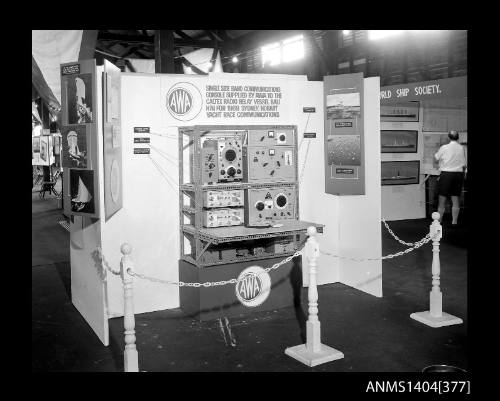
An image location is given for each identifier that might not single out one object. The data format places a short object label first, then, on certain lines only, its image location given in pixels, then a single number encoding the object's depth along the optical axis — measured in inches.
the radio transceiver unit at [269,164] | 241.6
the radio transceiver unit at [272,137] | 242.1
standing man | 439.5
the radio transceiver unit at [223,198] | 236.2
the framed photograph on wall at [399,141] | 482.6
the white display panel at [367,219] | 259.1
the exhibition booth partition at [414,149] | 485.1
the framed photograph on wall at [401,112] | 480.4
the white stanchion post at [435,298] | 228.1
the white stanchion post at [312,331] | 190.4
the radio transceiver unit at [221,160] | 236.4
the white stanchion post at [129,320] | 172.2
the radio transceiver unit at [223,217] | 237.6
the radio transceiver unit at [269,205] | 240.1
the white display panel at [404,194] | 487.5
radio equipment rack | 229.0
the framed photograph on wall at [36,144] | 872.9
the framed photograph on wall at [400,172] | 486.6
